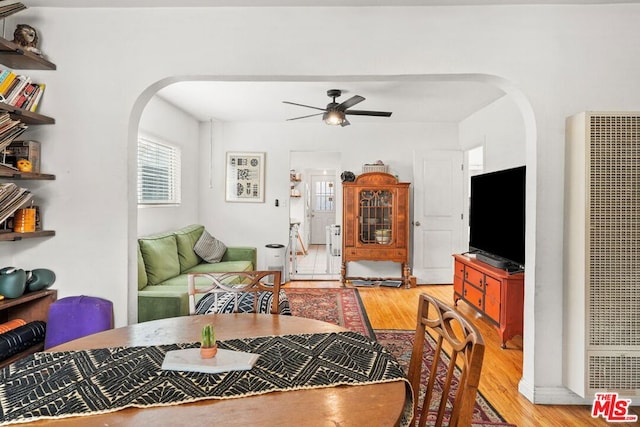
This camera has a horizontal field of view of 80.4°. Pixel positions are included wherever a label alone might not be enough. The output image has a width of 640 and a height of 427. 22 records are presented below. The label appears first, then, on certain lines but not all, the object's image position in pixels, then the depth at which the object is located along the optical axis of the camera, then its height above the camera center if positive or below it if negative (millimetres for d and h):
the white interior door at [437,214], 5648 -21
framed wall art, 5836 +527
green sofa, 2818 -632
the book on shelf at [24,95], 2189 +674
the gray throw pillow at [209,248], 4904 -496
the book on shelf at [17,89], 2148 +696
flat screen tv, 3197 -39
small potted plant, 1191 -421
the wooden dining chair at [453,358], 920 -404
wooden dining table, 889 -493
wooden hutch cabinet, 5484 -101
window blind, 4206 +458
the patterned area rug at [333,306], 3835 -1106
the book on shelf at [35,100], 2277 +669
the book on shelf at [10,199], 2049 +60
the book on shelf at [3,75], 2102 +747
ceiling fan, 3982 +1072
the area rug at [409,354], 2143 -1130
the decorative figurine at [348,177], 5508 +510
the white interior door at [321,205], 10375 +189
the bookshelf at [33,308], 2281 -607
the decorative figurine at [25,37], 2246 +1027
